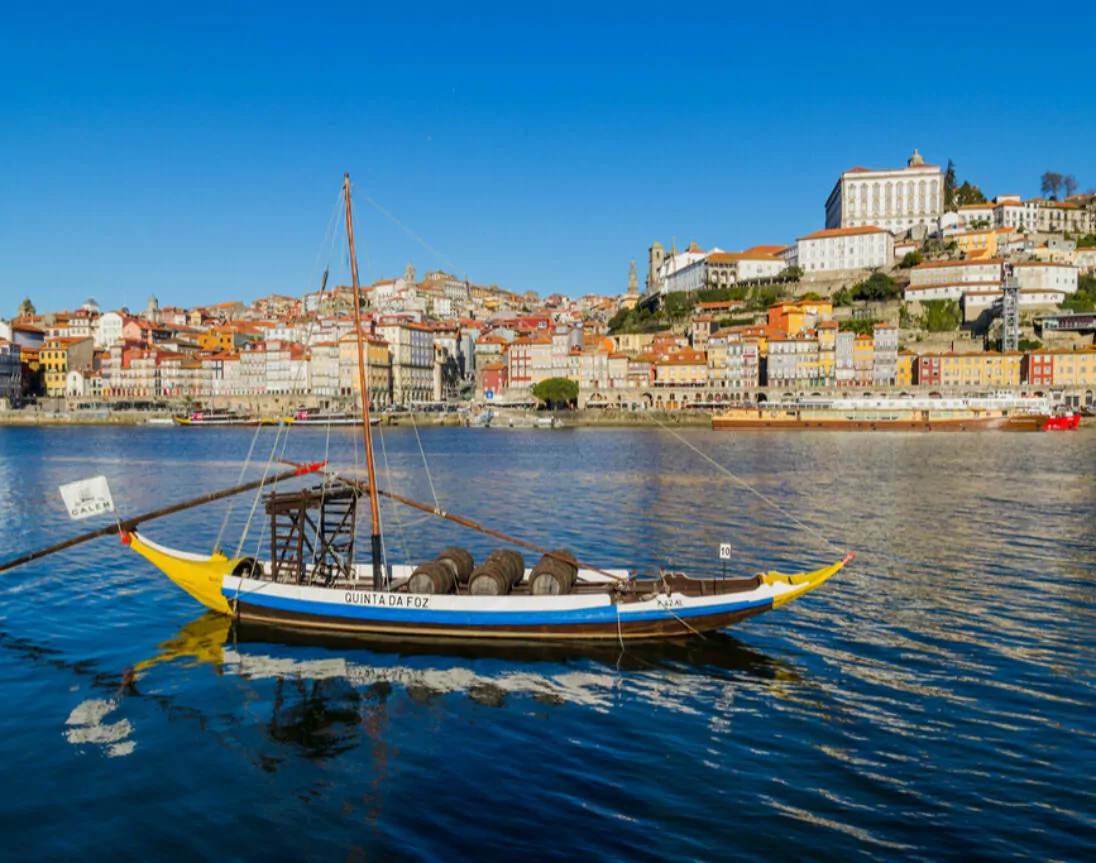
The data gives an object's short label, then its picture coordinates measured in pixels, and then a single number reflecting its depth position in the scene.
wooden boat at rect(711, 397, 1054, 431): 96.25
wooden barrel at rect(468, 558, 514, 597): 15.09
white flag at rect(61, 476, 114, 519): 15.61
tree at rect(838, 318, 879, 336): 115.41
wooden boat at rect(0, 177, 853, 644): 14.52
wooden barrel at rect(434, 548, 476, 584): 16.16
